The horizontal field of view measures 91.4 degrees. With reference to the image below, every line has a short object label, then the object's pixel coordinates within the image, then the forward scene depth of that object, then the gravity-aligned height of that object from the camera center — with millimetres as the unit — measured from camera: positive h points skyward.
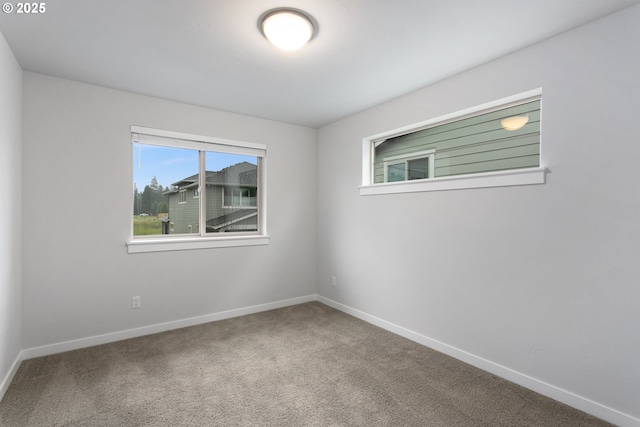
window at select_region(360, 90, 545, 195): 2350 +546
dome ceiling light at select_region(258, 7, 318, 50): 1869 +1142
